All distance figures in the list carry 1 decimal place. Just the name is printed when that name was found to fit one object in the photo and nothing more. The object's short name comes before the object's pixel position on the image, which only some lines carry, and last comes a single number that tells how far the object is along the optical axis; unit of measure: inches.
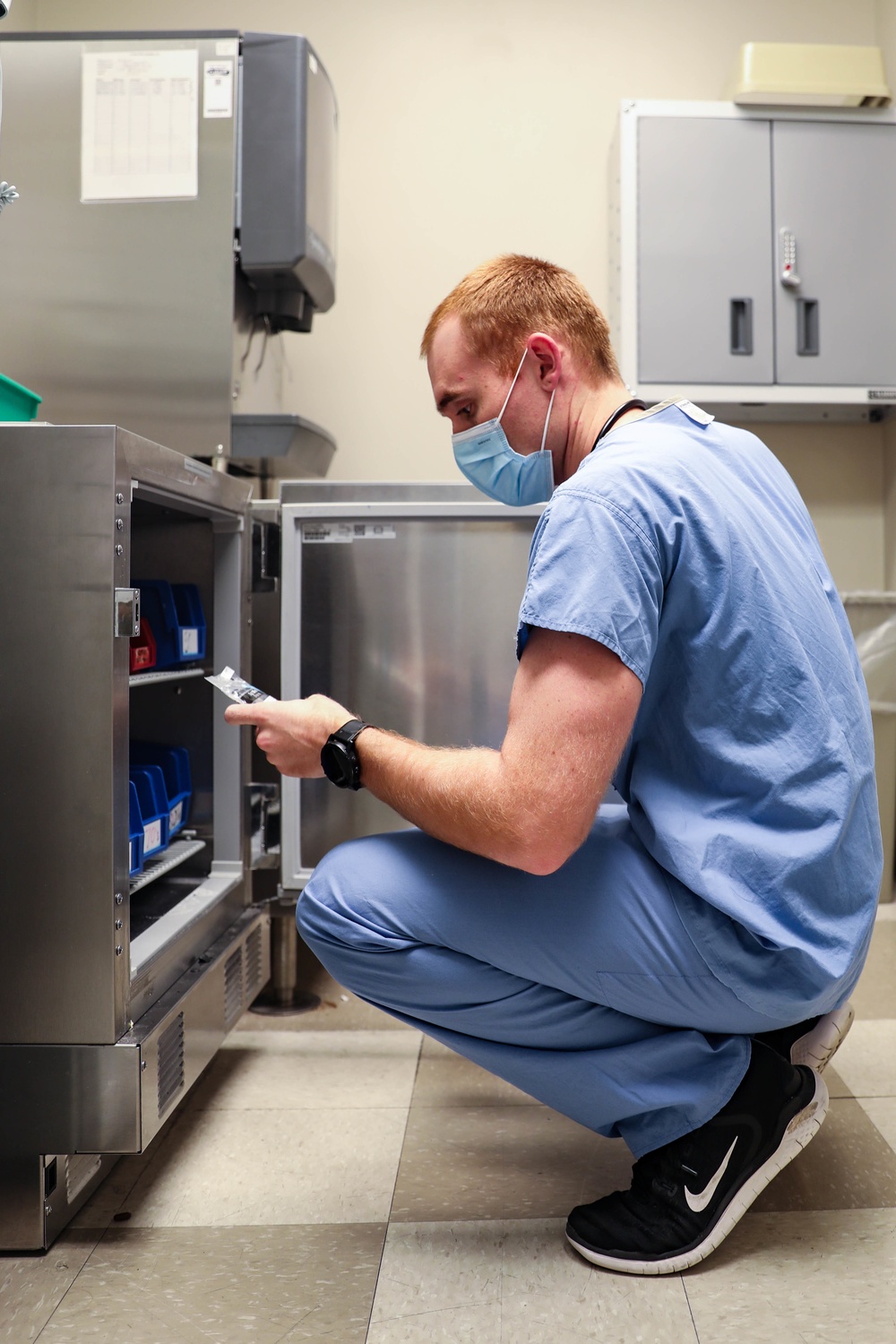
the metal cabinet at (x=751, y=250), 97.4
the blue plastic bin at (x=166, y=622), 55.8
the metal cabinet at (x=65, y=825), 38.5
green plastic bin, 41.9
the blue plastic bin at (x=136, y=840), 51.2
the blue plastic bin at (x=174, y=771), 58.1
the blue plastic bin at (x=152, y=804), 53.0
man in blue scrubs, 34.4
